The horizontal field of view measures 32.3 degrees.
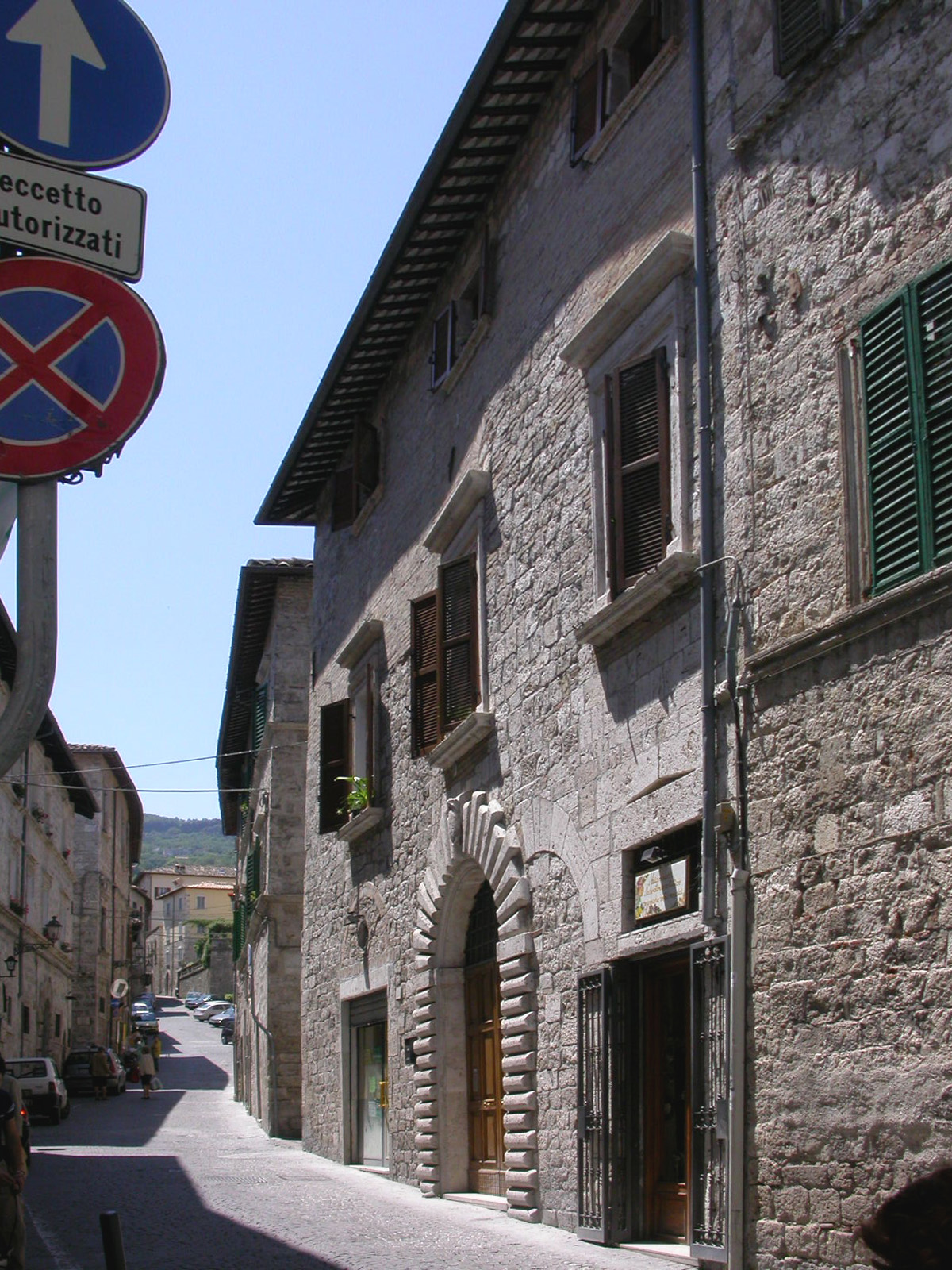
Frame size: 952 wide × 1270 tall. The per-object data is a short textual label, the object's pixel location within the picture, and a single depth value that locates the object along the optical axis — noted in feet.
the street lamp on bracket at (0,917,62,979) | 108.17
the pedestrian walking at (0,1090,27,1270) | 26.02
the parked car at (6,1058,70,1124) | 90.63
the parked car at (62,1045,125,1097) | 131.75
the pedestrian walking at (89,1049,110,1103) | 125.29
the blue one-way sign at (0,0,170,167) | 12.74
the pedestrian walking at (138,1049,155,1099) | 116.98
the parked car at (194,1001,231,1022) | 281.13
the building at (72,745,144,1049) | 186.29
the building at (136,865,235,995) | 435.12
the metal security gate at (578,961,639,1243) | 32.91
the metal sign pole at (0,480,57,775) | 10.84
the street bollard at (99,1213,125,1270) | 14.62
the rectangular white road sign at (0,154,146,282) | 12.45
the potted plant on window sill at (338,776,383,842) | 55.57
